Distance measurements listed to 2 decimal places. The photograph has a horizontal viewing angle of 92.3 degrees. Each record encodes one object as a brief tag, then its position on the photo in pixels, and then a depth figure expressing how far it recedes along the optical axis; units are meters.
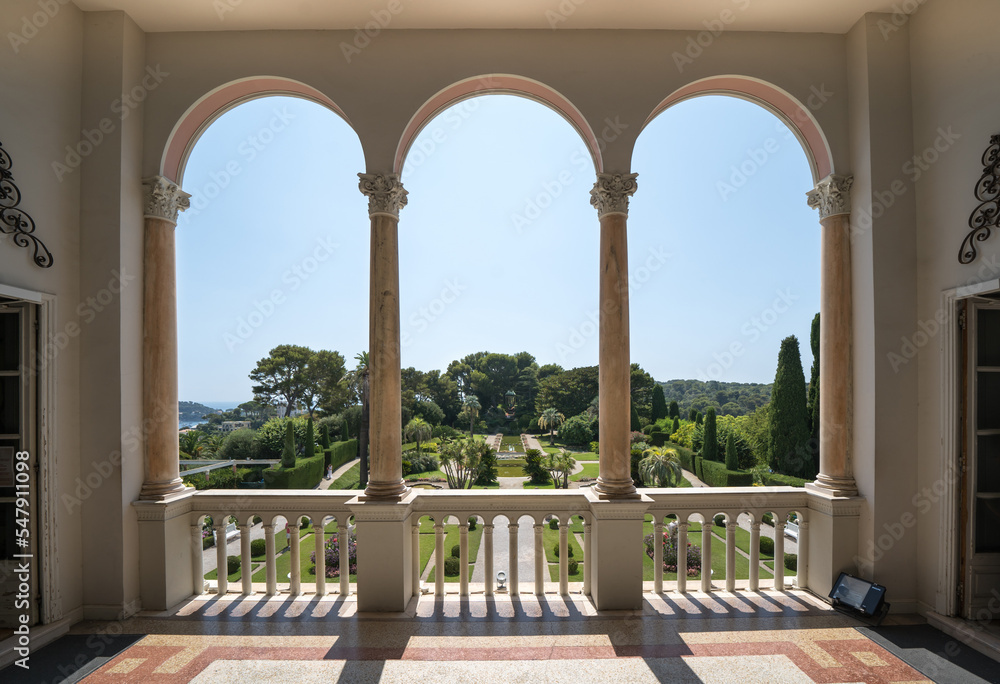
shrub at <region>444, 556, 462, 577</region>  15.87
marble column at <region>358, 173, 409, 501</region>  6.32
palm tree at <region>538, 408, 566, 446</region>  56.44
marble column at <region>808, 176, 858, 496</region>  6.47
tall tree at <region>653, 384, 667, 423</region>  50.75
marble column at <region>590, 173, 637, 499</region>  6.32
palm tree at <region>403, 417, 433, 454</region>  42.62
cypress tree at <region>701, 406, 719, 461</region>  33.72
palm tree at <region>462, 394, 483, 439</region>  61.34
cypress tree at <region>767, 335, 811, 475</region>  28.75
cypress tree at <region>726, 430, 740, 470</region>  31.09
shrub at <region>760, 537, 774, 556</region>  19.42
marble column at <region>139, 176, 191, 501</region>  6.40
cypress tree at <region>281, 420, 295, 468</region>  30.18
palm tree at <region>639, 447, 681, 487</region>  27.62
